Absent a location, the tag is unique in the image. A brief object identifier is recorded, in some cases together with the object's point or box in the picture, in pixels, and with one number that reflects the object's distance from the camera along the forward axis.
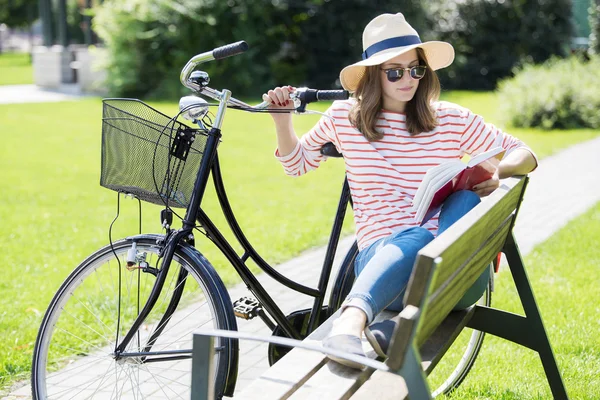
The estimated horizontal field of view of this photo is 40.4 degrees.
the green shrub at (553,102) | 15.11
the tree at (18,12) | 53.12
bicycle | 2.79
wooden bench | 1.98
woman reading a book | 3.24
